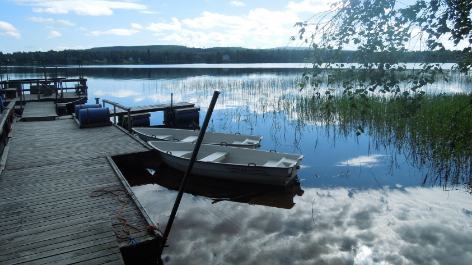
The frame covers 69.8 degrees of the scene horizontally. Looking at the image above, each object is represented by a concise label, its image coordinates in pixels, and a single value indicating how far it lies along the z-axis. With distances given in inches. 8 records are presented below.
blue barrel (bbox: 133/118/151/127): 627.0
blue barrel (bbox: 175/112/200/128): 672.4
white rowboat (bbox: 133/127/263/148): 423.2
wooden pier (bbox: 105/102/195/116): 642.2
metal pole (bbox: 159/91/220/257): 158.6
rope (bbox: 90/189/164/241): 171.6
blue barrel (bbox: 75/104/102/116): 524.1
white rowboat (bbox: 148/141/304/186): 317.1
